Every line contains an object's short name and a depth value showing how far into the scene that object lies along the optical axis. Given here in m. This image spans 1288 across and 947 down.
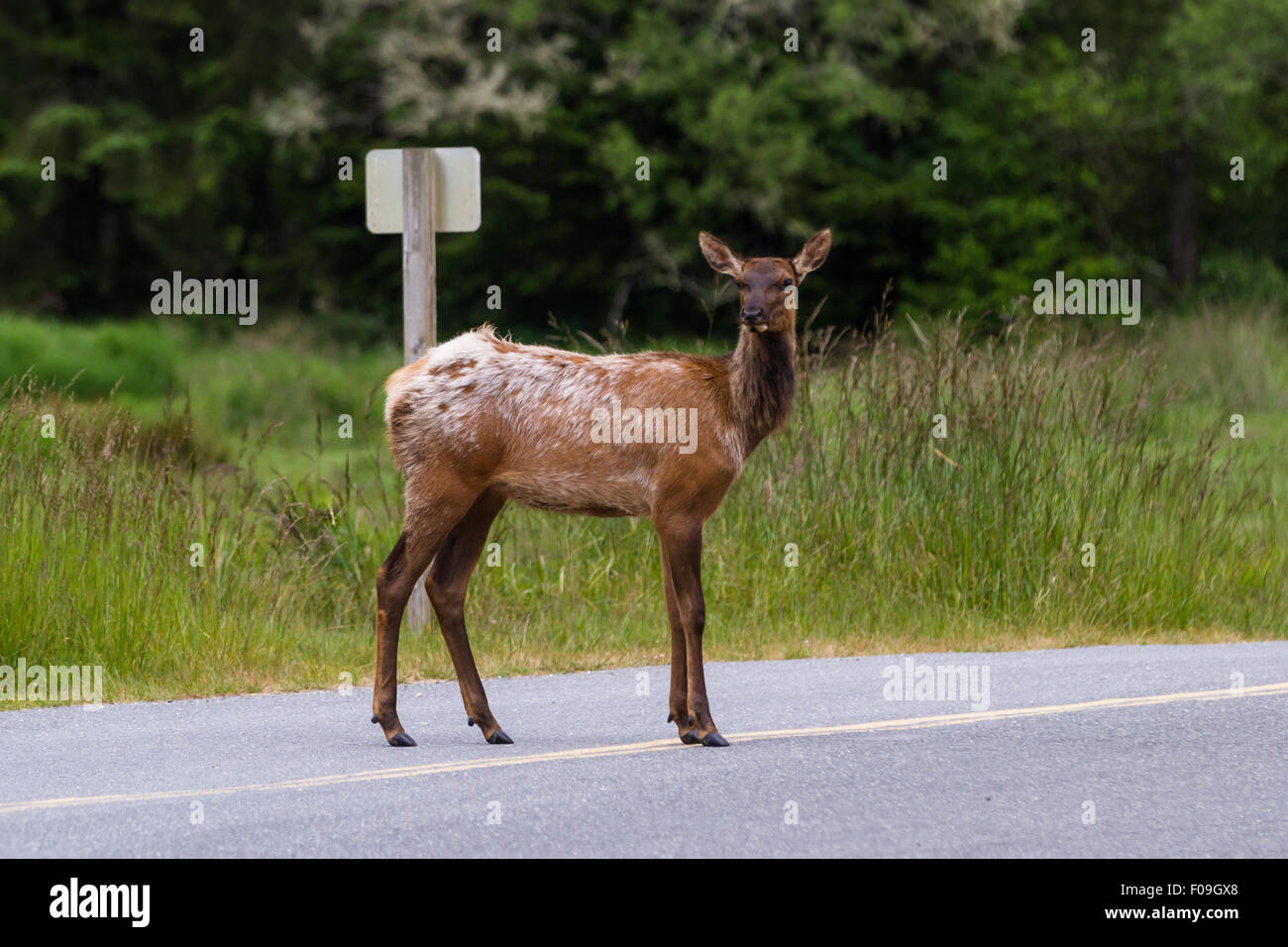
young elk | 8.58
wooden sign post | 12.12
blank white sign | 12.10
